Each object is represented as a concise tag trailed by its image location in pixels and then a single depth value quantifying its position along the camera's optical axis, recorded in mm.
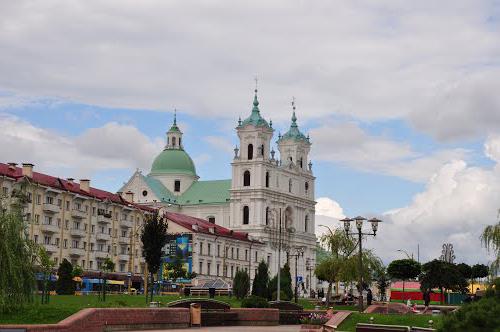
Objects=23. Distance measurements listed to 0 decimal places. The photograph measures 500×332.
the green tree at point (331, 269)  80625
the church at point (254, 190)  168000
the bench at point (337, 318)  40912
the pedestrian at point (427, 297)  68000
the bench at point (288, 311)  53219
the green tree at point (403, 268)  110188
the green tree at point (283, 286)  78094
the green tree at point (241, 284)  75312
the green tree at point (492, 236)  48031
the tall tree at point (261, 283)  78438
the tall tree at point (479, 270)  108188
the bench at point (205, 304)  45906
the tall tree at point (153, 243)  59938
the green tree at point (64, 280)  74062
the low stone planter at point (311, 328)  37466
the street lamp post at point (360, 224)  47156
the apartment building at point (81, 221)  99125
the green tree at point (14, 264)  37094
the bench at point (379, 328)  35031
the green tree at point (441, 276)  78875
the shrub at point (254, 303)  51656
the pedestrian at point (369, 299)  71662
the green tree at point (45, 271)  50525
